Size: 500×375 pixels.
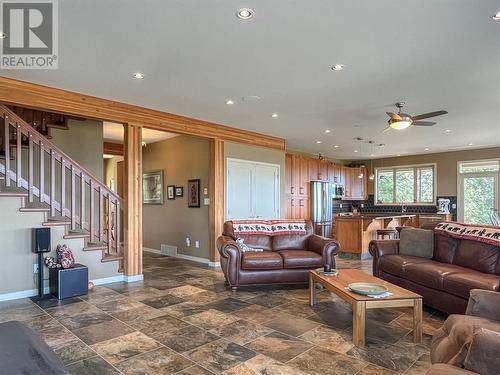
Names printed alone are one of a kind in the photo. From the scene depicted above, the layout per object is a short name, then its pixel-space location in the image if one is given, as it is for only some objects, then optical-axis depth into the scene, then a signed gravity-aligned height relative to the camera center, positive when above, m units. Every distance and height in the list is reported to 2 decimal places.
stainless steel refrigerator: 8.81 -0.53
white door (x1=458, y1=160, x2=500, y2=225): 8.65 -0.07
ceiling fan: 4.54 +0.97
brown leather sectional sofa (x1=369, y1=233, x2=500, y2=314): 3.26 -0.91
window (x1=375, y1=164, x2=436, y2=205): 9.88 +0.13
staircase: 4.16 +0.04
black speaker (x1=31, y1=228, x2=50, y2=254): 4.02 -0.59
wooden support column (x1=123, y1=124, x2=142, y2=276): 4.96 -0.16
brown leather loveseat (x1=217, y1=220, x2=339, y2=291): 4.43 -0.99
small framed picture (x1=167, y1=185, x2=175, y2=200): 7.30 -0.02
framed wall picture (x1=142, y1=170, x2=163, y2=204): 7.68 +0.10
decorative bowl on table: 2.84 -0.91
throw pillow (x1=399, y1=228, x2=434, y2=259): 4.36 -0.73
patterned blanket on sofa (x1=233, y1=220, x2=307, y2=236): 5.14 -0.59
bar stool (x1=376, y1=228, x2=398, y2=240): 7.52 -1.04
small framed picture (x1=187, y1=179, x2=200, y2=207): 6.66 -0.04
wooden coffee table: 2.72 -0.97
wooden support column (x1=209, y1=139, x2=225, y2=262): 6.17 -0.10
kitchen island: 7.22 -0.96
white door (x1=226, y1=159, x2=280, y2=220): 6.52 +0.01
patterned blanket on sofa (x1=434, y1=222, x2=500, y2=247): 3.69 -0.53
